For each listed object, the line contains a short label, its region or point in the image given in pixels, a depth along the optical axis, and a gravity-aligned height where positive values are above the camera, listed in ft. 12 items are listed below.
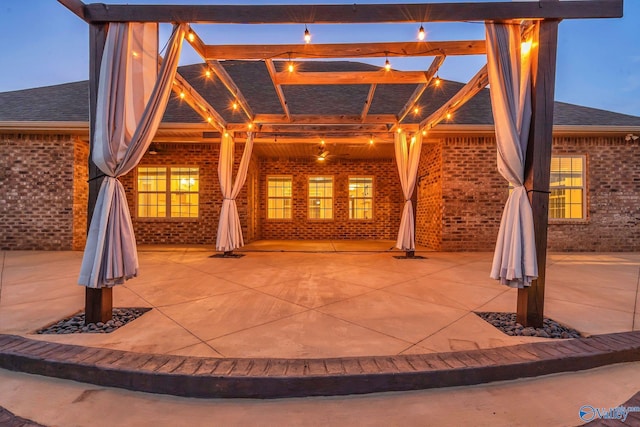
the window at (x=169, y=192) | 29.53 +1.30
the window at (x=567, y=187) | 24.81 +2.26
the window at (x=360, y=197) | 36.17 +1.48
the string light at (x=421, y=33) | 9.80 +6.12
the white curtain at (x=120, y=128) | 8.09 +2.28
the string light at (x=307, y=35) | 10.14 +6.25
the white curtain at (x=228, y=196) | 20.15 +0.73
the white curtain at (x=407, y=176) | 19.97 +2.38
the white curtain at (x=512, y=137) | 8.16 +2.24
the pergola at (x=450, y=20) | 8.34 +5.76
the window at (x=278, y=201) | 36.14 +0.76
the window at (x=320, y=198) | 36.19 +1.29
